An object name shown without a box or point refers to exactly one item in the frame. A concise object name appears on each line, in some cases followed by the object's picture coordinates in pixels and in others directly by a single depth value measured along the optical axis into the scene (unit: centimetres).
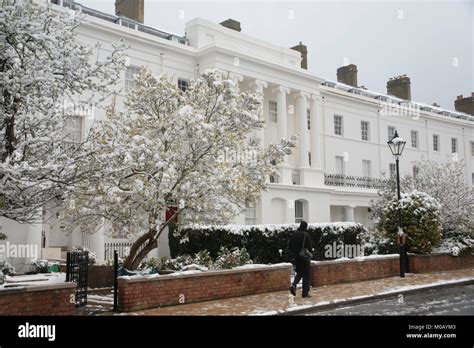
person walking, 1238
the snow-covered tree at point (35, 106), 891
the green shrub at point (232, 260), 1397
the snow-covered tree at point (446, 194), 2158
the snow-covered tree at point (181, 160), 1303
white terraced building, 2509
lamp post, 1722
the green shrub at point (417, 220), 1877
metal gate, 1129
